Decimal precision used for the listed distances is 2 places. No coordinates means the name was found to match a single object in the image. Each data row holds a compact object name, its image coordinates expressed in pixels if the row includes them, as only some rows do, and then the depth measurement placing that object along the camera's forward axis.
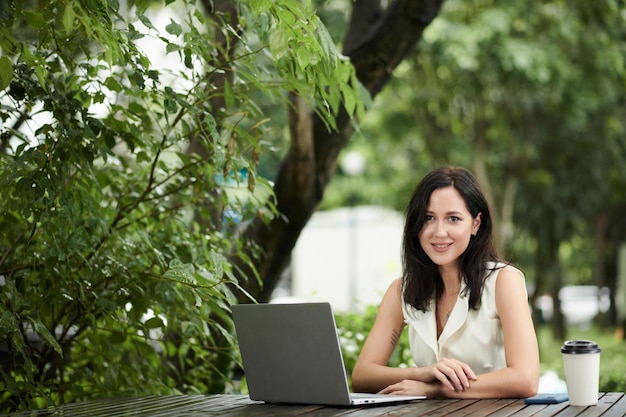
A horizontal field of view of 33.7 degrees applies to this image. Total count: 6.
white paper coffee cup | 3.04
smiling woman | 3.44
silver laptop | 2.91
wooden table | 2.88
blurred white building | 25.69
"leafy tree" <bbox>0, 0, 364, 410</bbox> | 3.38
